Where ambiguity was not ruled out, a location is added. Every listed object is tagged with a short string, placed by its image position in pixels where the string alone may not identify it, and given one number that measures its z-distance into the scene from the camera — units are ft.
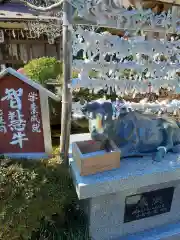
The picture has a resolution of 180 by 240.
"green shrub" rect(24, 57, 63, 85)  11.23
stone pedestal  6.61
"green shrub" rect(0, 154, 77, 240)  5.98
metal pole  5.93
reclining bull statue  6.60
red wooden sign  6.28
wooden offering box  6.47
